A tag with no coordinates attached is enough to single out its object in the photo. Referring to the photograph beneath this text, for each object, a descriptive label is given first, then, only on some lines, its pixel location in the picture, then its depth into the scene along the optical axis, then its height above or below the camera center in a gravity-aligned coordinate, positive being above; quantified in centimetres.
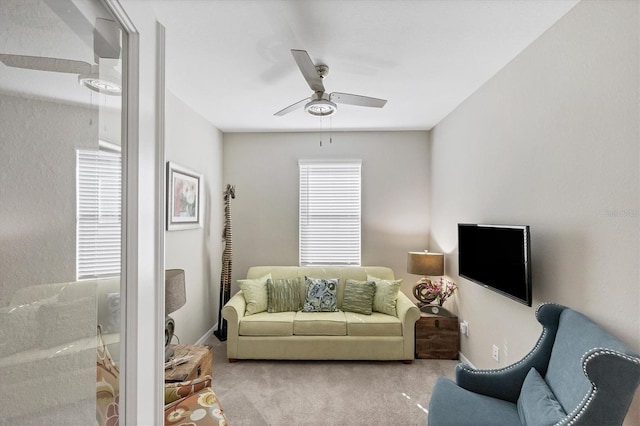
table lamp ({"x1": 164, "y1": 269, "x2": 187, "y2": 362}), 226 -56
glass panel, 49 +1
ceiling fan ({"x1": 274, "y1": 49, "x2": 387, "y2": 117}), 228 +94
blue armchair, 124 -80
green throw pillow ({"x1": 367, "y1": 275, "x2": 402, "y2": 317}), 362 -91
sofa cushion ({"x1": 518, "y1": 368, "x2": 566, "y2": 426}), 144 -89
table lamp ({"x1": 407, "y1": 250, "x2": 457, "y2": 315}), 362 -77
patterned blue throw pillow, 371 -92
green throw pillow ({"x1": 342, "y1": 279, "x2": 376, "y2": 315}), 366 -92
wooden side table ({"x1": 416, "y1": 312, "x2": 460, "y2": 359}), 344 -129
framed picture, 307 +20
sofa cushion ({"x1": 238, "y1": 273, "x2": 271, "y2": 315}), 360 -88
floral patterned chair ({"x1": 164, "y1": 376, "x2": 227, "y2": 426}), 160 -100
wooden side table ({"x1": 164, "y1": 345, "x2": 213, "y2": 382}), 216 -105
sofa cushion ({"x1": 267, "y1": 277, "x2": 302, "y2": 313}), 371 -91
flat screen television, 213 -32
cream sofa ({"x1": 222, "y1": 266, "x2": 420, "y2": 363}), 332 -125
